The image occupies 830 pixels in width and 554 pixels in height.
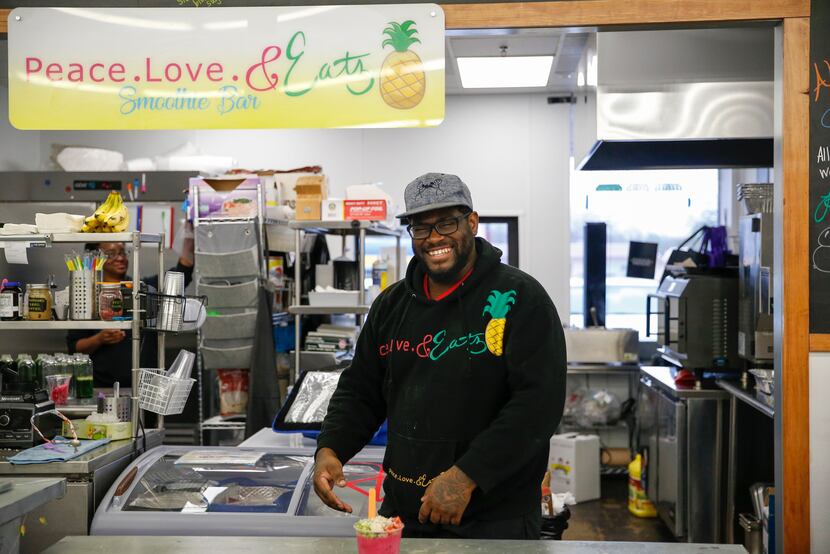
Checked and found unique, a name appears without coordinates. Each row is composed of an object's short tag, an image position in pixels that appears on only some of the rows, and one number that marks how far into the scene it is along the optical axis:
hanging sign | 3.48
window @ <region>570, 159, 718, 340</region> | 8.20
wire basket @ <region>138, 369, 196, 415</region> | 3.47
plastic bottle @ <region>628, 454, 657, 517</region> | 6.11
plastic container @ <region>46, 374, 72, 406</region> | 3.62
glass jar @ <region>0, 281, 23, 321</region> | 3.58
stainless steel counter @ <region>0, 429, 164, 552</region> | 3.12
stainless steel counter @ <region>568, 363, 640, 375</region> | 7.25
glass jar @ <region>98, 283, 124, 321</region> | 3.54
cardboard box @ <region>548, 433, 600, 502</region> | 6.46
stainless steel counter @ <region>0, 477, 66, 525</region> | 2.22
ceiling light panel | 7.22
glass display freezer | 2.97
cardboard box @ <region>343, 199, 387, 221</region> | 5.47
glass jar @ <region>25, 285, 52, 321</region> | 3.59
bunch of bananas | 3.58
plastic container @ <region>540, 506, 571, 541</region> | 4.08
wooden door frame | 3.29
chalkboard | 3.28
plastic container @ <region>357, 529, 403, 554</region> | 1.83
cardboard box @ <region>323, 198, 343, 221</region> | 5.46
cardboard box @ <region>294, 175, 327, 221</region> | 5.54
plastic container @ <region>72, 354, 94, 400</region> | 3.70
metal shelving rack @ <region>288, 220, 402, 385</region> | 5.43
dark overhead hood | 5.24
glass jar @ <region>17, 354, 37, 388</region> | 3.62
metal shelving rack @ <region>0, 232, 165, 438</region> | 3.49
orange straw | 1.87
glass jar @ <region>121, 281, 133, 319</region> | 3.56
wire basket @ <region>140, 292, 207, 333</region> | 3.52
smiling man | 2.33
